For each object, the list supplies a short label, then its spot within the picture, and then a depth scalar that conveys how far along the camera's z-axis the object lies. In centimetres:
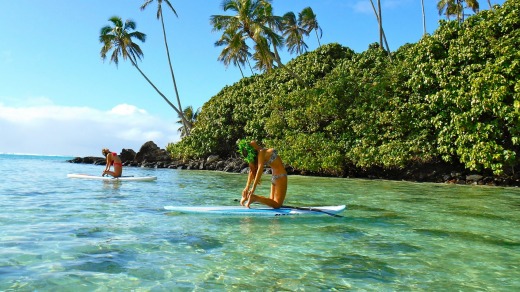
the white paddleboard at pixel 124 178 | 1877
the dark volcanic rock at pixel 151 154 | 4573
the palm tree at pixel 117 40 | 3816
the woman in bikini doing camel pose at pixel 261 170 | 848
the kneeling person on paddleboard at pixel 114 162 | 1791
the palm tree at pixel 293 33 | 4875
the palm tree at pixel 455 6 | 3831
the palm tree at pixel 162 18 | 3969
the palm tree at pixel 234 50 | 2861
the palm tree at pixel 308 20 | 4841
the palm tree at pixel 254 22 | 2781
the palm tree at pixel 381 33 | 3182
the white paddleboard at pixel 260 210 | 865
